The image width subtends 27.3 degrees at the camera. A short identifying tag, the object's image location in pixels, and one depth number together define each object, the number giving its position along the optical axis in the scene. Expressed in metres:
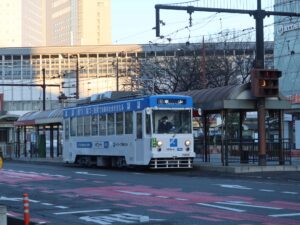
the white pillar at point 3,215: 9.74
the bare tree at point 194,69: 52.97
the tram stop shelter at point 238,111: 27.28
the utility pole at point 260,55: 26.20
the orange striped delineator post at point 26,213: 9.76
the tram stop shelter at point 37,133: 43.16
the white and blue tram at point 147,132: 27.14
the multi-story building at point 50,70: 114.94
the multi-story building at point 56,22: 153.25
